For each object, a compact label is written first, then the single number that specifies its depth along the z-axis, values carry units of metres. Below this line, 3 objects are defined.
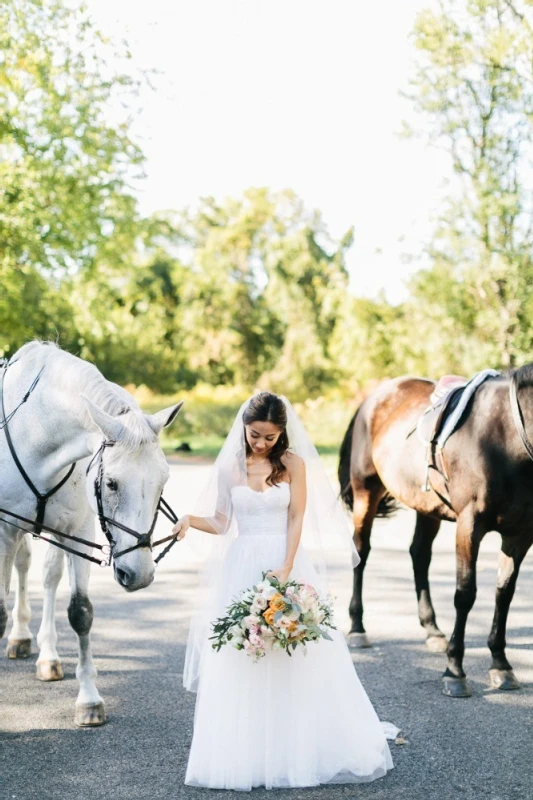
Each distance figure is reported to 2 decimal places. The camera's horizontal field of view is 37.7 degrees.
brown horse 4.65
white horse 3.41
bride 3.45
